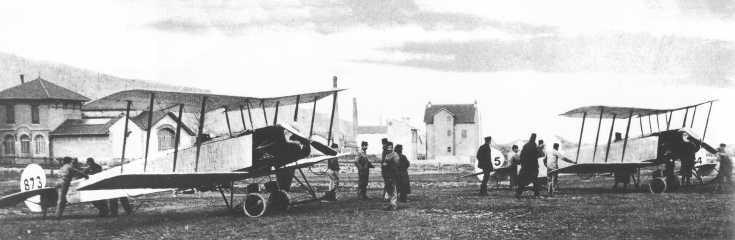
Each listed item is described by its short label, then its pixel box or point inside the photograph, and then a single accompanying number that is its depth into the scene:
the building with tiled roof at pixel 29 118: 50.91
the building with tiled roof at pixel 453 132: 70.69
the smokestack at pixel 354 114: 71.94
